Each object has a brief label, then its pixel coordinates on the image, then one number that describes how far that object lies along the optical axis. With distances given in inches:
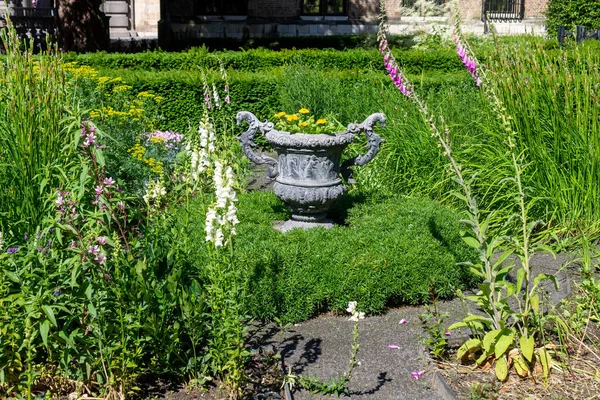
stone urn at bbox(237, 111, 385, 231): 243.6
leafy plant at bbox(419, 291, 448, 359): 178.4
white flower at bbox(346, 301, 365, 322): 156.2
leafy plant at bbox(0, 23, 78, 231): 196.9
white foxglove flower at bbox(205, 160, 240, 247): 150.7
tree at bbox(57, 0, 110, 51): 634.2
